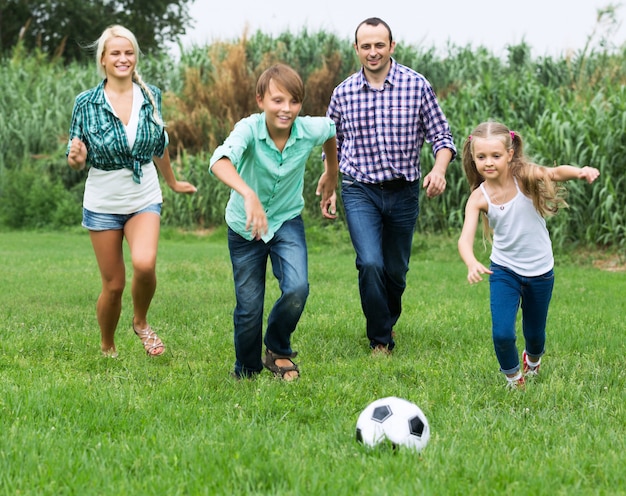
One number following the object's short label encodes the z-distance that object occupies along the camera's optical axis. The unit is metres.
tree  39.69
